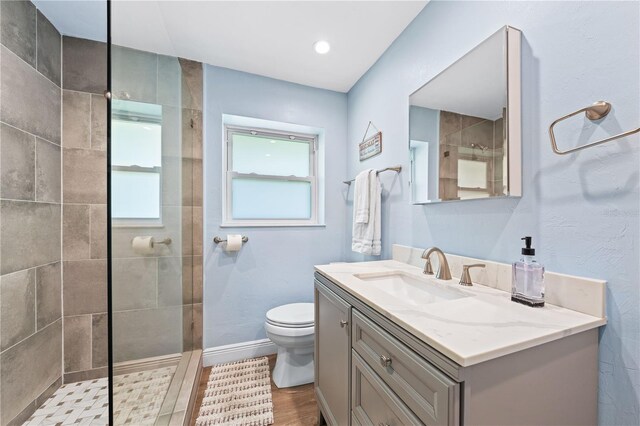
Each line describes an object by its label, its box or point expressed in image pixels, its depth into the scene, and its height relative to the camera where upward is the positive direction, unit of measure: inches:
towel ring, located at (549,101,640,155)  26.9 +11.2
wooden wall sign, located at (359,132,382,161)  68.9 +19.3
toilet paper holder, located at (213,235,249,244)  72.9 -8.0
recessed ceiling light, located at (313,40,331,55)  63.1 +42.9
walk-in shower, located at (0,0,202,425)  39.5 -1.8
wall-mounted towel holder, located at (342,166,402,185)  60.5 +10.9
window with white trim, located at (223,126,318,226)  81.2 +11.8
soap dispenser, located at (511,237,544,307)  30.2 -8.4
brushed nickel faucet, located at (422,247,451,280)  43.1 -8.9
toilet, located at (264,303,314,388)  61.4 -32.4
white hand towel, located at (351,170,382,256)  65.0 -3.0
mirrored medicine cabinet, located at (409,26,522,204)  35.4 +14.7
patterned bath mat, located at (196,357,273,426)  52.8 -43.8
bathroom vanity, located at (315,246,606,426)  20.8 -13.8
